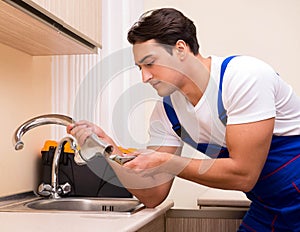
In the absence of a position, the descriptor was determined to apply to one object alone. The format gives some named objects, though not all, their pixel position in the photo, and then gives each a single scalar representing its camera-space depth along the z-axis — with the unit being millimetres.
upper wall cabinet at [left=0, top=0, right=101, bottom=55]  1439
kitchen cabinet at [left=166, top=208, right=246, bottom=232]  1929
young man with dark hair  1358
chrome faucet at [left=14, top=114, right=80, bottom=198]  1517
